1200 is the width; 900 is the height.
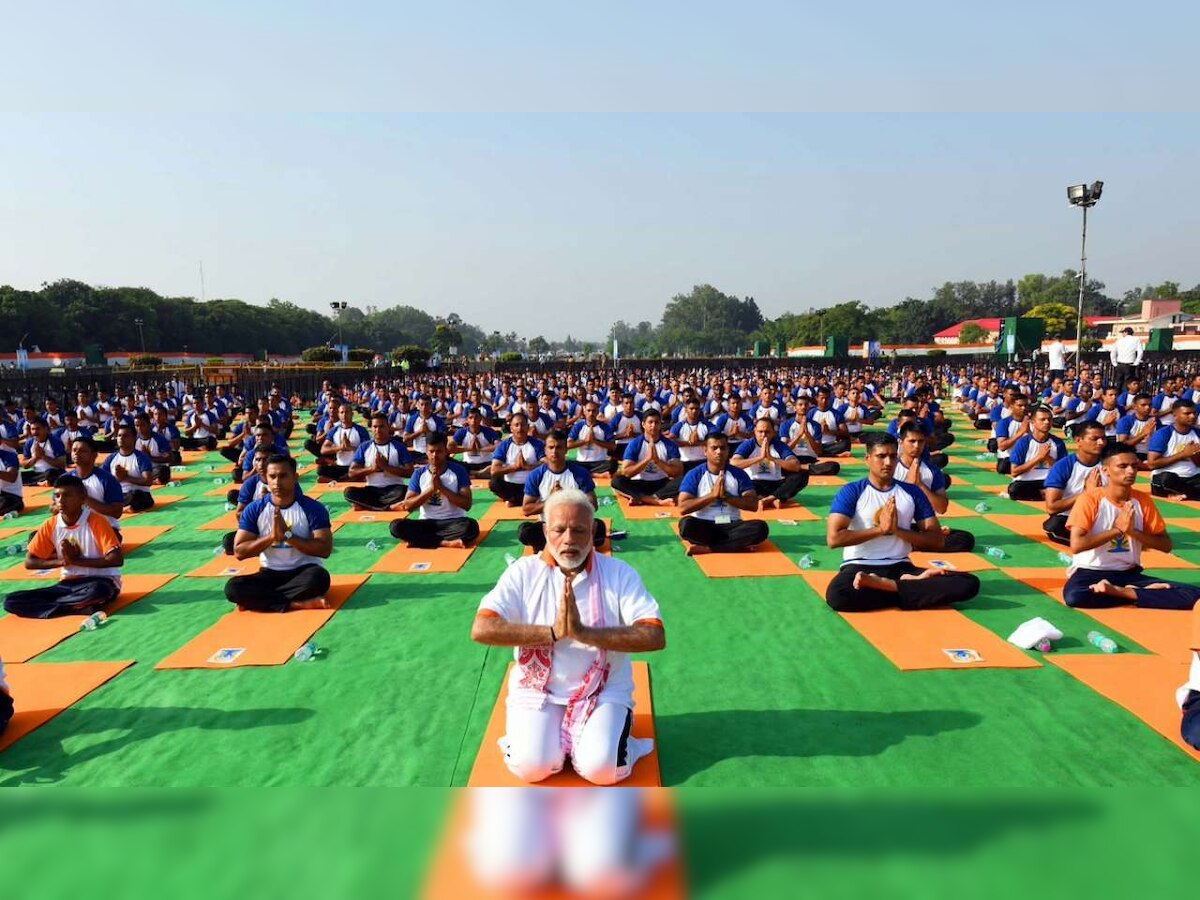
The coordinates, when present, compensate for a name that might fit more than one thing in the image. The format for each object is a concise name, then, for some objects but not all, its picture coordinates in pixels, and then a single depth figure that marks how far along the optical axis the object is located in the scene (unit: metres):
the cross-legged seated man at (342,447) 12.32
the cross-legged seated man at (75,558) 6.09
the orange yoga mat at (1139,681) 4.06
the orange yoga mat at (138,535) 8.57
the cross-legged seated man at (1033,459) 9.55
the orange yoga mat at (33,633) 5.40
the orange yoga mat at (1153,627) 4.96
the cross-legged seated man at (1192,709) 3.68
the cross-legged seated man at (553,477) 7.91
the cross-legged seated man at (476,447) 12.13
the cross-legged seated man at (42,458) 12.20
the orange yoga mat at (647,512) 9.45
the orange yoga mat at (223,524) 9.31
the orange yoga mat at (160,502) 10.21
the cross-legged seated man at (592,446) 12.10
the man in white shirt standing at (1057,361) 22.88
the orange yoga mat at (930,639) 4.83
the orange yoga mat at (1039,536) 6.98
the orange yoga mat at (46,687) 4.37
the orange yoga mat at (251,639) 5.17
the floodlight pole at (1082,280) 24.92
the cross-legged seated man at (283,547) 6.14
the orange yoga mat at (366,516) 9.66
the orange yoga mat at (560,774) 3.57
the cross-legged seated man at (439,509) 8.04
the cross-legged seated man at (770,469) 9.91
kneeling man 3.31
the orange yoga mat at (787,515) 9.33
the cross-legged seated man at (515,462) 10.10
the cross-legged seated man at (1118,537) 5.56
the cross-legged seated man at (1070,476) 7.10
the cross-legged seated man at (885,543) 5.74
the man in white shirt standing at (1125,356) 20.06
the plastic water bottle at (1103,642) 4.93
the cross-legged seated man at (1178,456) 9.61
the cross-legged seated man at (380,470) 10.11
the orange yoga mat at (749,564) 6.95
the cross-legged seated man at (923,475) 6.90
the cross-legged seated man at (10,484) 10.08
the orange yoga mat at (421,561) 7.34
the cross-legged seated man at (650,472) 9.93
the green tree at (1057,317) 67.28
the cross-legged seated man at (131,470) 10.23
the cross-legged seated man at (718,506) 7.57
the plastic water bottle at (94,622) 5.87
